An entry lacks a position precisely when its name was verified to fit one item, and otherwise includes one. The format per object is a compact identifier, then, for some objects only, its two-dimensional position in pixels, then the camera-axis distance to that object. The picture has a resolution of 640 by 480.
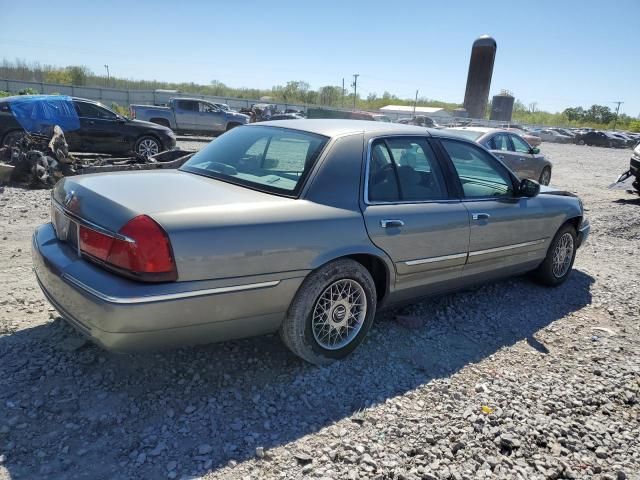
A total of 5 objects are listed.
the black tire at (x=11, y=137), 10.62
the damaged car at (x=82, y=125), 10.60
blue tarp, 10.57
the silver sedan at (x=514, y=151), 10.45
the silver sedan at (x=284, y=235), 2.51
